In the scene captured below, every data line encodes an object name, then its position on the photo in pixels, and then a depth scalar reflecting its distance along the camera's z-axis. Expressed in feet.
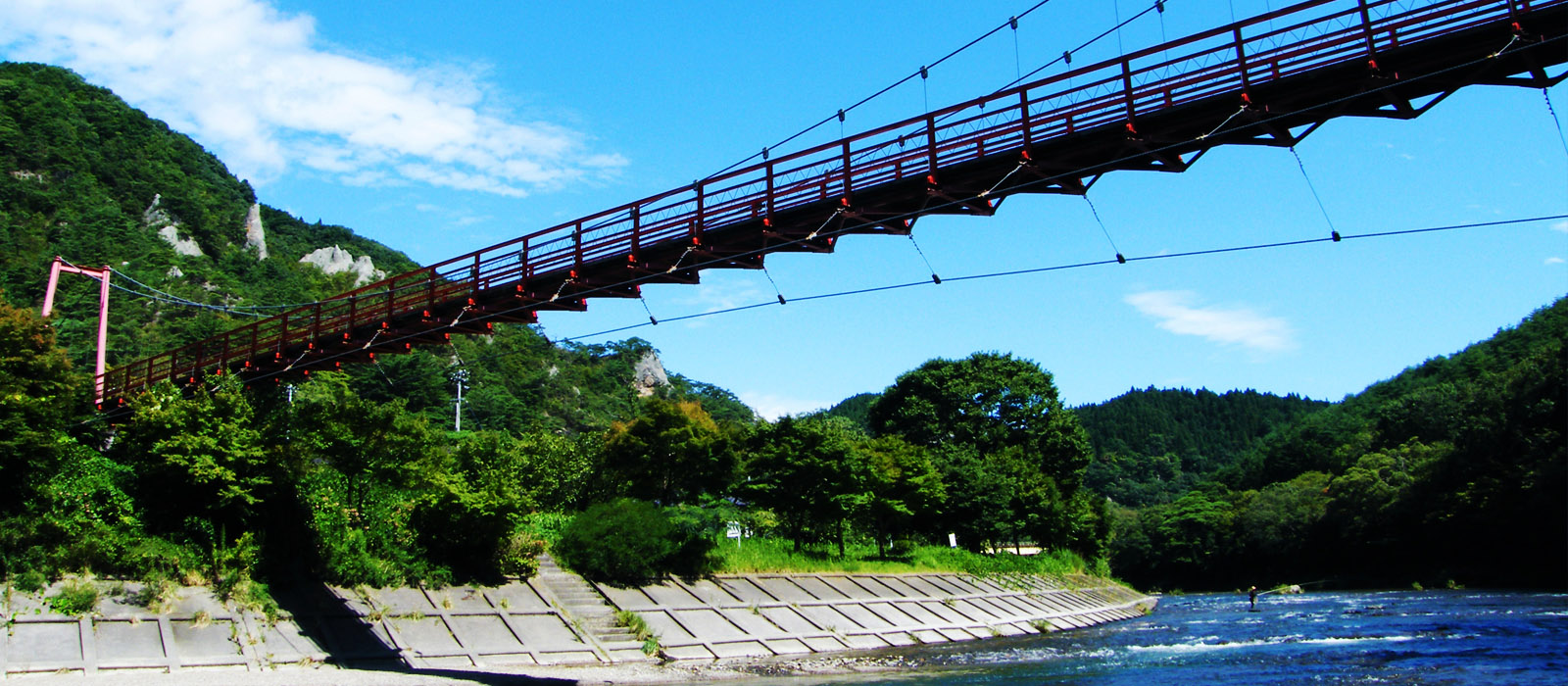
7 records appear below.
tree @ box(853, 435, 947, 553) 160.66
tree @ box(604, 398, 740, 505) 143.64
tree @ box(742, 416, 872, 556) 143.33
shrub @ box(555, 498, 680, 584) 106.83
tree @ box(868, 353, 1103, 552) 235.81
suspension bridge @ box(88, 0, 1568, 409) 45.93
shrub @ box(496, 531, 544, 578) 99.04
